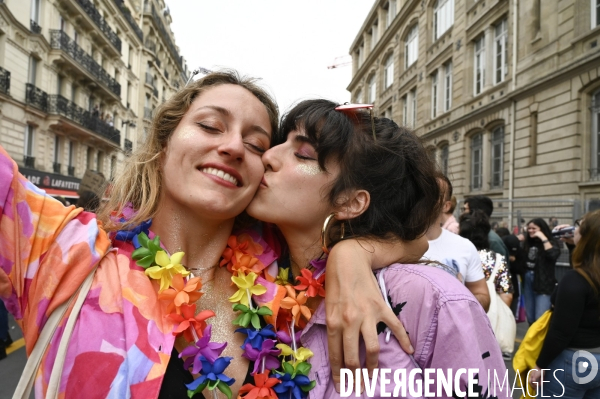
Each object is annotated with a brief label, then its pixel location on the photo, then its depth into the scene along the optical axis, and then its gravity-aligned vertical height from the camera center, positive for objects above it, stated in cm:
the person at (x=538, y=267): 648 -79
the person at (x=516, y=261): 695 -74
